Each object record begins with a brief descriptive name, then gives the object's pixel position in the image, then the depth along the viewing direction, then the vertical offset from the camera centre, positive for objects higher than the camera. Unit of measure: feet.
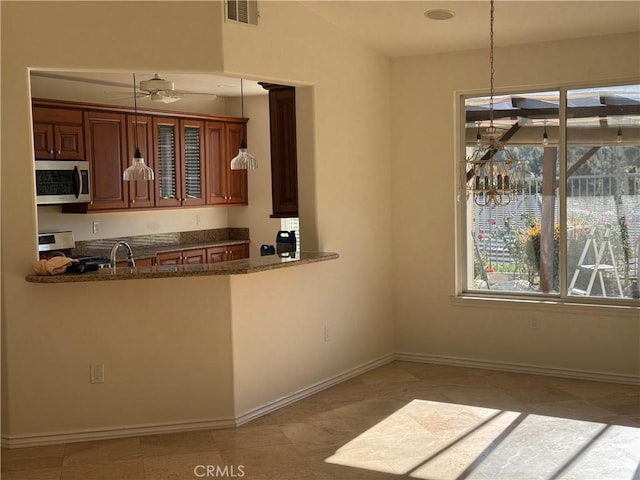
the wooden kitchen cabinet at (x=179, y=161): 24.57 +1.38
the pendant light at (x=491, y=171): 11.85 +0.39
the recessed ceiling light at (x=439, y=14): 16.15 +3.99
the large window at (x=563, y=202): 18.26 -0.23
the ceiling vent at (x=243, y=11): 15.24 +3.94
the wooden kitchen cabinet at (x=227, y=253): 26.23 -1.88
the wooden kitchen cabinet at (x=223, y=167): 26.27 +1.22
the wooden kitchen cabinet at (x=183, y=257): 24.52 -1.86
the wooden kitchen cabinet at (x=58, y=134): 20.90 +2.04
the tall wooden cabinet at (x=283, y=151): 18.53 +1.23
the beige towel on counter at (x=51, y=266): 14.21 -1.17
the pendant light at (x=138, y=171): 19.69 +0.84
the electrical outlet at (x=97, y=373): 14.76 -3.36
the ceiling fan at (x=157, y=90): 18.98 +2.96
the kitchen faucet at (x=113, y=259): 16.16 -1.21
